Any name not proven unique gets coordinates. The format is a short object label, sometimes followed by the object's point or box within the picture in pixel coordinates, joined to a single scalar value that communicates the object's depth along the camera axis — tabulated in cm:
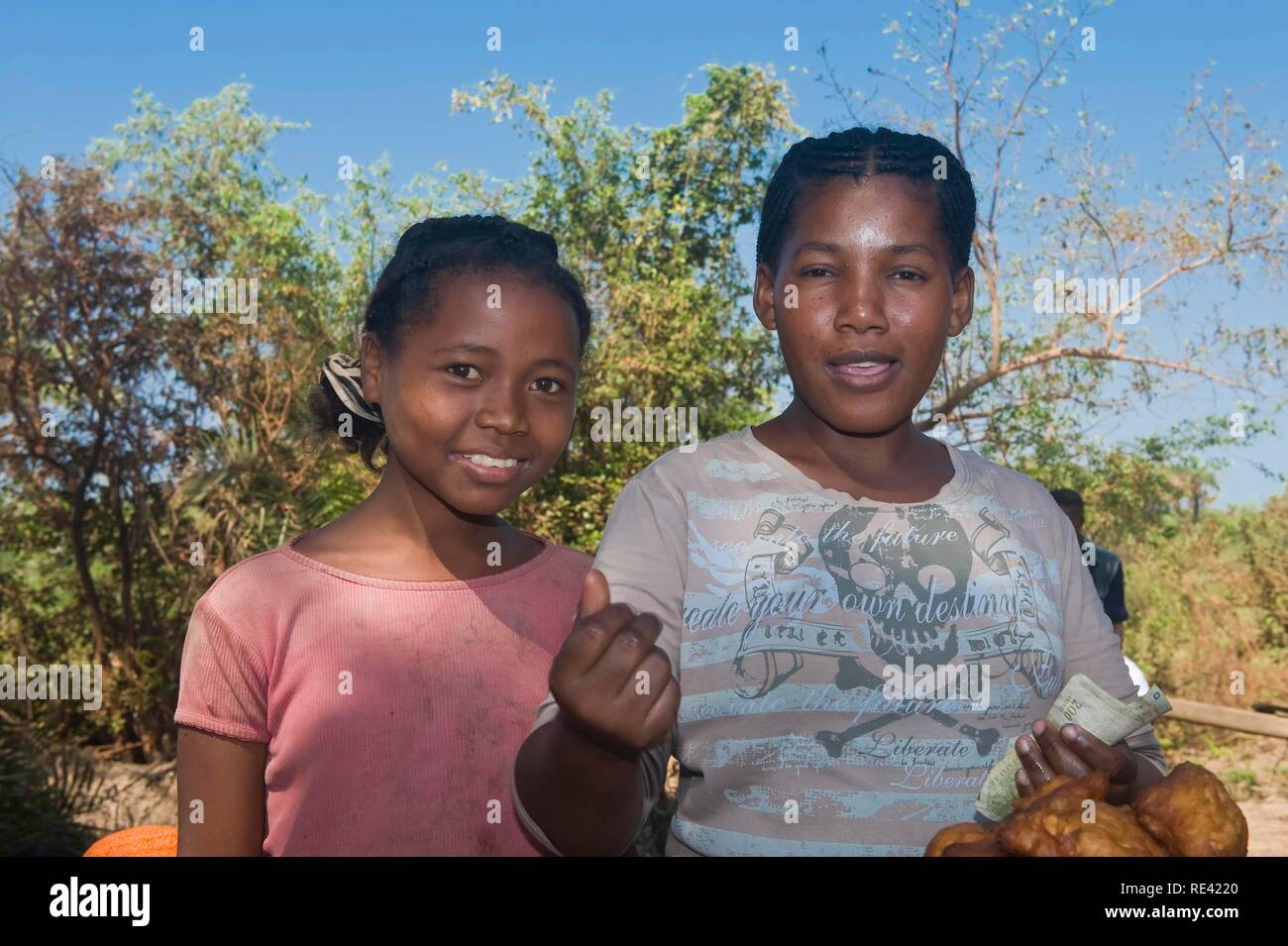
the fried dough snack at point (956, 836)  150
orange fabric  279
